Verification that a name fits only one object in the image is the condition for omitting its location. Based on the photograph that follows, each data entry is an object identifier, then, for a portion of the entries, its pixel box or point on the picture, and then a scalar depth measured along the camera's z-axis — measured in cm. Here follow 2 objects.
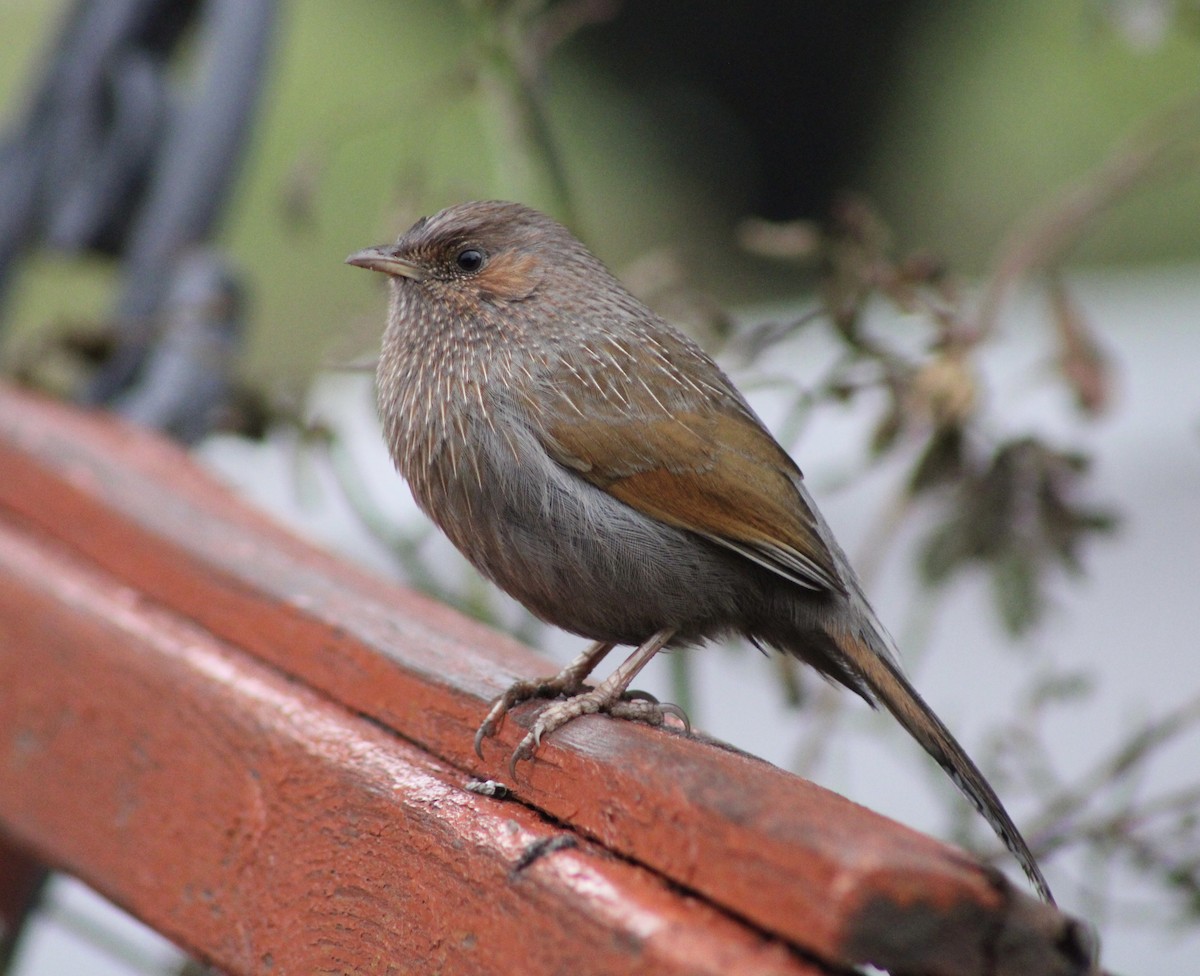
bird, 548
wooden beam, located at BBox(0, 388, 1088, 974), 509
